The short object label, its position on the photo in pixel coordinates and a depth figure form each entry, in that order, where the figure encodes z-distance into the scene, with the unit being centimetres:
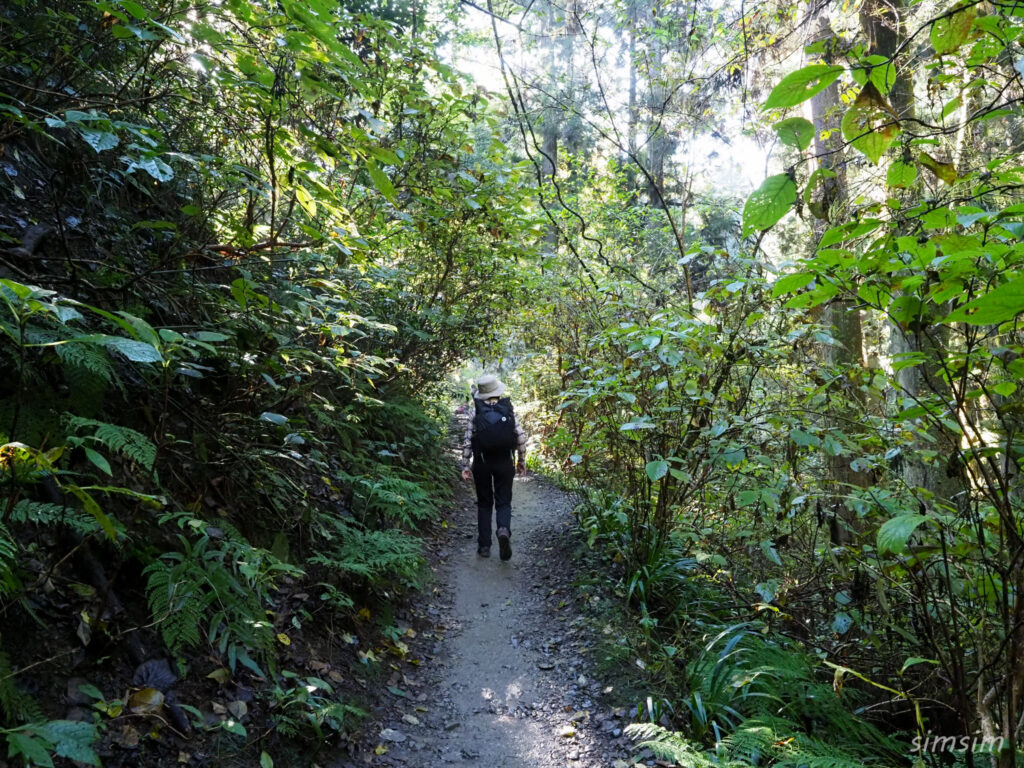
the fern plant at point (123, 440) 239
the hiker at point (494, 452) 689
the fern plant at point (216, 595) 266
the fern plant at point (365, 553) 438
